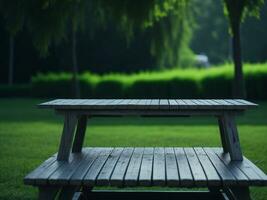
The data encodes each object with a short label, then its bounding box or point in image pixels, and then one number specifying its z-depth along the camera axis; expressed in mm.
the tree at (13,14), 8273
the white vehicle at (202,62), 60606
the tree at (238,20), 16562
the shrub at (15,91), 32750
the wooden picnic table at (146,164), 3791
